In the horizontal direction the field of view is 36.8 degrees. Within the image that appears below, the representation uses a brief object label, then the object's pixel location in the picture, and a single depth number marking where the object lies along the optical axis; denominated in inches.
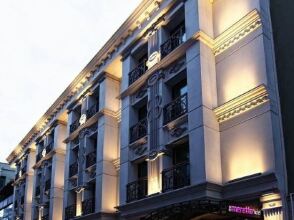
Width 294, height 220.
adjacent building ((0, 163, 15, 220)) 1688.0
